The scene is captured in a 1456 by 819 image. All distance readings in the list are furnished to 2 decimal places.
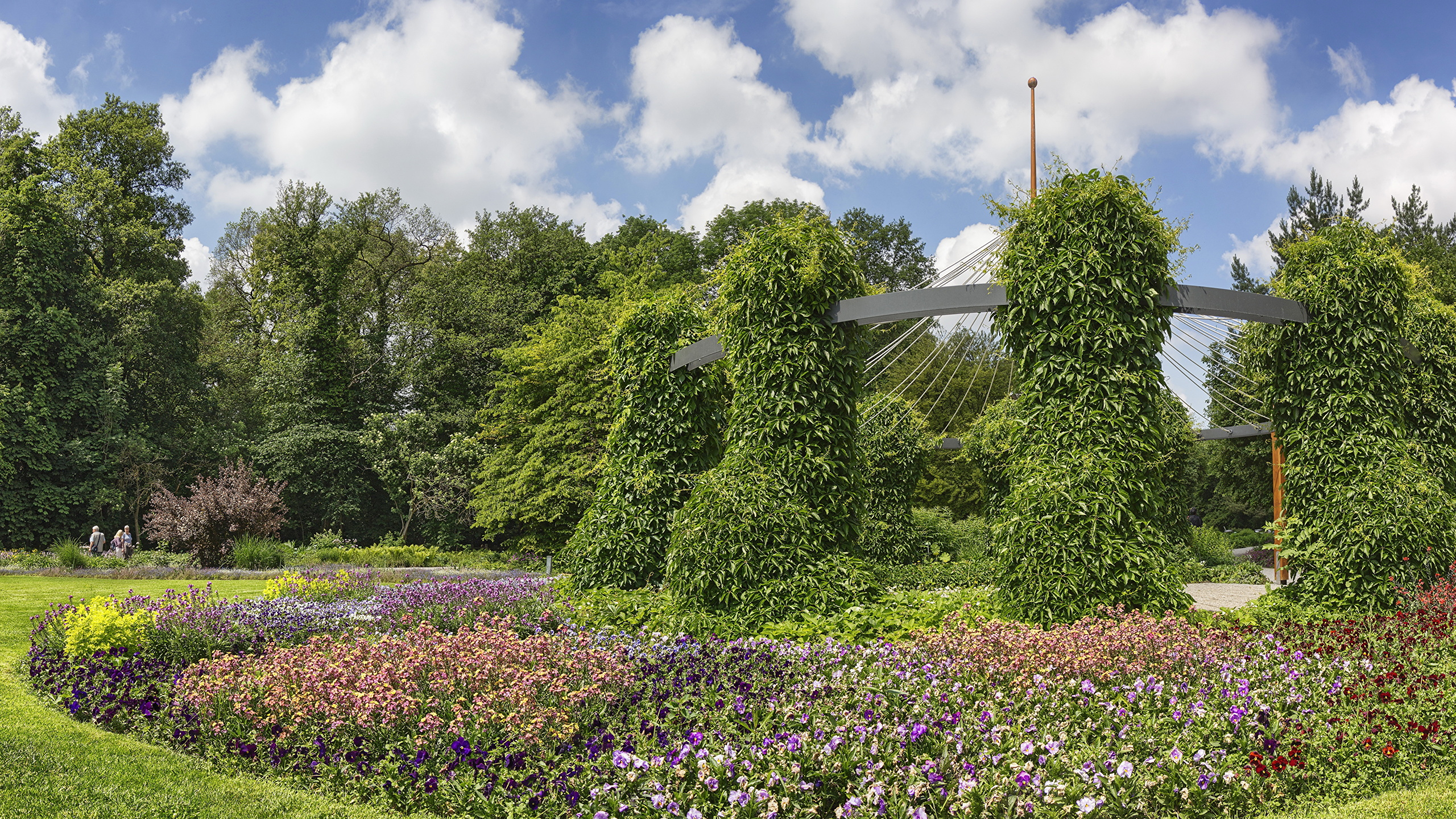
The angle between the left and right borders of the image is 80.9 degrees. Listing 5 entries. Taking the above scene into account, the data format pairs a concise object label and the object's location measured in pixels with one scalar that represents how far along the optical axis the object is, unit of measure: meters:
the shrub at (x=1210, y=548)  17.36
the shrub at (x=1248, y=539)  25.36
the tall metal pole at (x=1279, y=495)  13.74
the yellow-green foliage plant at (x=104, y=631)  6.18
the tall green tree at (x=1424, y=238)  21.09
